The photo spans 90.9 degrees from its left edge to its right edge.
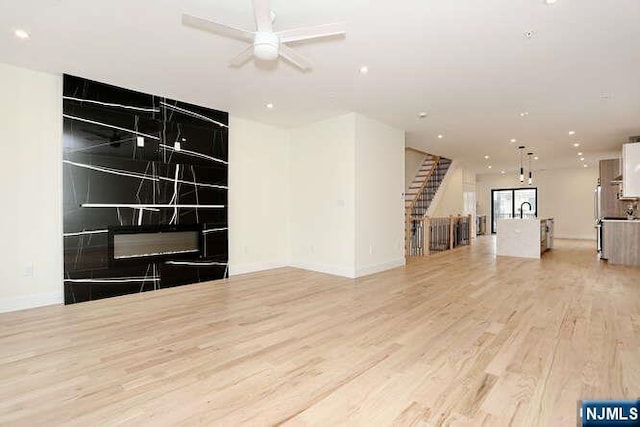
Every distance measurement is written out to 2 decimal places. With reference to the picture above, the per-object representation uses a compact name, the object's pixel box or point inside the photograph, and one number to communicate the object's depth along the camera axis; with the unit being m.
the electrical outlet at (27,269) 3.78
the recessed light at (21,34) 2.98
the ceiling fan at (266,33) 2.36
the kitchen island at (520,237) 7.58
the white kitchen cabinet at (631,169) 6.42
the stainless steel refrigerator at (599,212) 7.46
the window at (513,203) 13.22
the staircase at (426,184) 9.55
